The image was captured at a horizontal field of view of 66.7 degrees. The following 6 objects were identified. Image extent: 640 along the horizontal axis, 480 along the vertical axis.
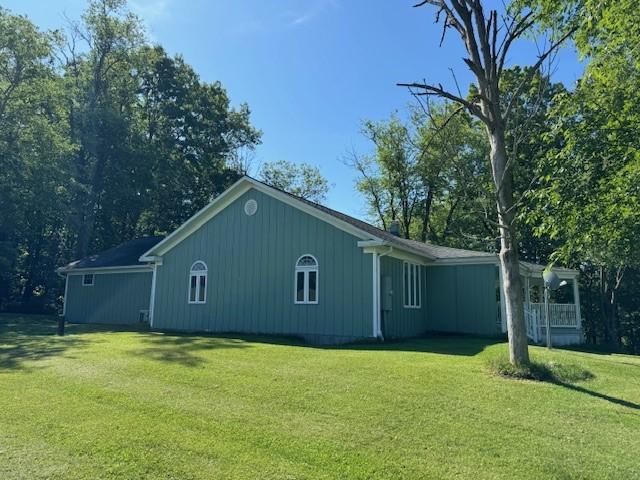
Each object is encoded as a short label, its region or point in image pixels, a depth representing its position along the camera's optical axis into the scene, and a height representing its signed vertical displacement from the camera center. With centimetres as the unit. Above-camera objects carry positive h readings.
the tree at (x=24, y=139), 2716 +971
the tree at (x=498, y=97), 901 +418
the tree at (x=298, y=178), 4409 +1225
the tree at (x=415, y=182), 3027 +903
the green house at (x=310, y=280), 1402 +107
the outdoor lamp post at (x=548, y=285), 1338 +87
